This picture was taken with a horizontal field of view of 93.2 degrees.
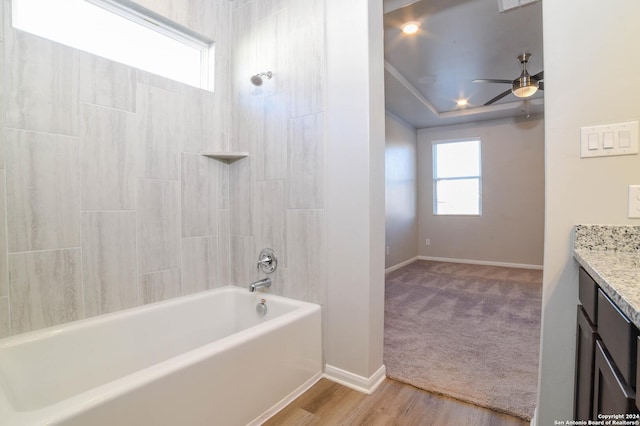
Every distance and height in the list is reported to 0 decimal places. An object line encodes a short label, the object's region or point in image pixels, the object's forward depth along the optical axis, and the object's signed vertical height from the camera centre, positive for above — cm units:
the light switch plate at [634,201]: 114 +0
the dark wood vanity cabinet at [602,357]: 67 -42
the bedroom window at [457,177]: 559 +52
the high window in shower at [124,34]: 160 +107
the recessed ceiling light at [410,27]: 268 +162
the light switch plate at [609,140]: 114 +24
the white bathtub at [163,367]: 107 -74
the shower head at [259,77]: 214 +93
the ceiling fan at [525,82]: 300 +122
